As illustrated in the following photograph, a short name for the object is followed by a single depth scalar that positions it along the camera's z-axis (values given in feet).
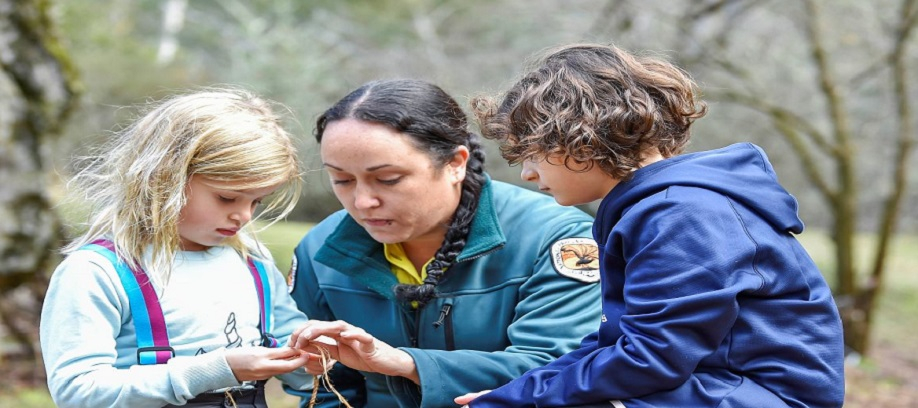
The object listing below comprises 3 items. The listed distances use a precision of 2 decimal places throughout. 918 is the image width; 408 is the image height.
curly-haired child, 12.03
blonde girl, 14.11
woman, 16.07
